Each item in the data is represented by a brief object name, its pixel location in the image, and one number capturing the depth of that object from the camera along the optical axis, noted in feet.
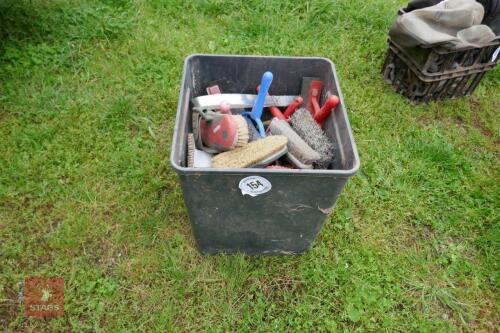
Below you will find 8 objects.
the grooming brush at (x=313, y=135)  5.11
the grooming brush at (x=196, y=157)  4.84
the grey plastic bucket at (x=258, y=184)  4.14
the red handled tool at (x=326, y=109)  5.00
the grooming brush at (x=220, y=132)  4.72
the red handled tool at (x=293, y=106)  5.80
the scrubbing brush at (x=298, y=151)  4.97
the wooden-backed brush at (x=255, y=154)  4.57
